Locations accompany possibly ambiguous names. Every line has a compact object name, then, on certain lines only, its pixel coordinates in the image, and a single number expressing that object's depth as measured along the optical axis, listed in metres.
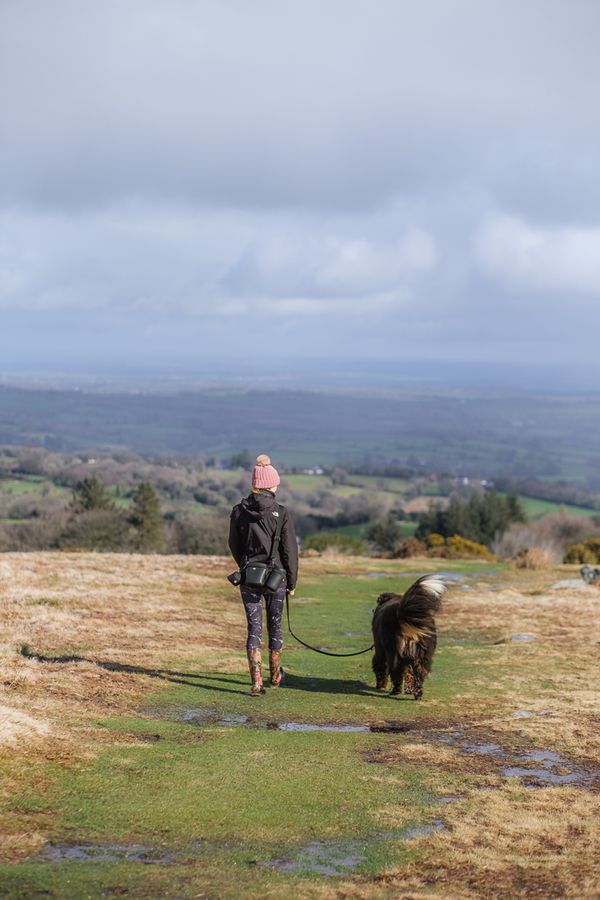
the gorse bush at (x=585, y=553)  46.86
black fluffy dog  12.38
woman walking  12.24
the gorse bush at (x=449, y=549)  47.53
